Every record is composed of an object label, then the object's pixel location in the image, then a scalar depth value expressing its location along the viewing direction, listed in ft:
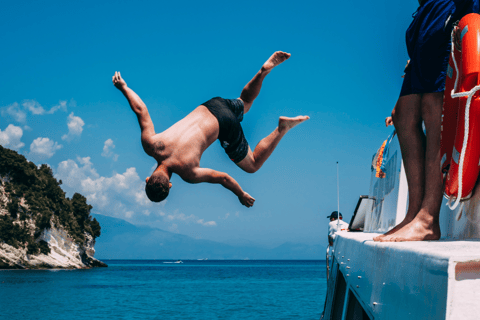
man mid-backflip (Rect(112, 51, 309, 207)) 17.61
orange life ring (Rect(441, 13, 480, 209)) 7.25
